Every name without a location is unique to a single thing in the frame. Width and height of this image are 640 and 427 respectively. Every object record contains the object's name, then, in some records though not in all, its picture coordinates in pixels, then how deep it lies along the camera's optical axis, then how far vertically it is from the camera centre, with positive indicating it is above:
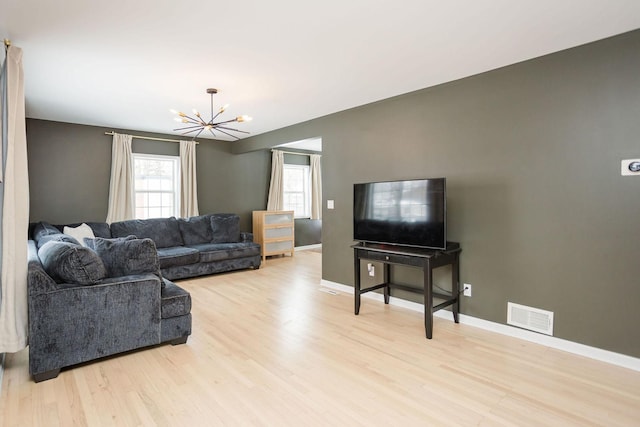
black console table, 3.04 -0.58
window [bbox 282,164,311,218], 8.26 +0.34
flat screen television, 3.17 -0.10
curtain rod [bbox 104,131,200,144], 5.73 +1.22
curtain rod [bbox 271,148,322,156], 7.80 +1.25
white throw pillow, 4.72 -0.40
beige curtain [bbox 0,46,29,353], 2.35 -0.03
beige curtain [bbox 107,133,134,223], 5.70 +0.41
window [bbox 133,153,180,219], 6.18 +0.35
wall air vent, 2.89 -1.04
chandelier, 3.87 +1.30
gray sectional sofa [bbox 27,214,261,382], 2.34 -0.77
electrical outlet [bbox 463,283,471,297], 3.40 -0.90
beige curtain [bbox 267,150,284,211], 7.73 +0.46
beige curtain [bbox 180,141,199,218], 6.45 +0.45
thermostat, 2.47 +0.26
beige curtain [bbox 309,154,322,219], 8.45 +0.39
